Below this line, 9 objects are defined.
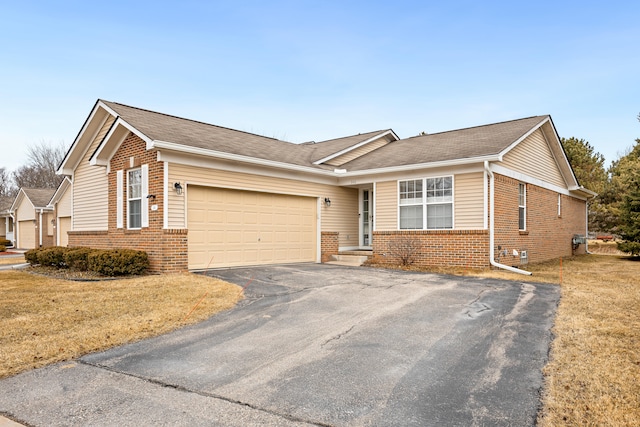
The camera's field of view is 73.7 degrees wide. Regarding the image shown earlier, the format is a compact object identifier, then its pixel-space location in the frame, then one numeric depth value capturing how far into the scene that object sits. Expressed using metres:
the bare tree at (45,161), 47.94
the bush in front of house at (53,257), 13.37
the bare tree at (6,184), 53.34
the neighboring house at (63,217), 19.17
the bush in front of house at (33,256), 14.37
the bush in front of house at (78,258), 12.27
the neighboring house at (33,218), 28.58
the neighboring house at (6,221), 34.79
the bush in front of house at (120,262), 10.87
